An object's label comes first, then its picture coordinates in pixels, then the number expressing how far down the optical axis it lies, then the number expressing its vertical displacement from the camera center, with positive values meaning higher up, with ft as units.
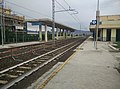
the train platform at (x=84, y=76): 20.98 -5.82
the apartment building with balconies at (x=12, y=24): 132.34 +14.64
